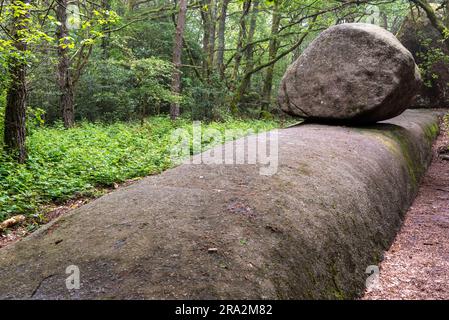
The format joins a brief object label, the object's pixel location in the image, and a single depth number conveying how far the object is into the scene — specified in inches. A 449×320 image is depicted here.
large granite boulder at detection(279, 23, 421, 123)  307.3
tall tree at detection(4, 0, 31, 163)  286.7
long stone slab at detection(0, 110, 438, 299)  98.0
